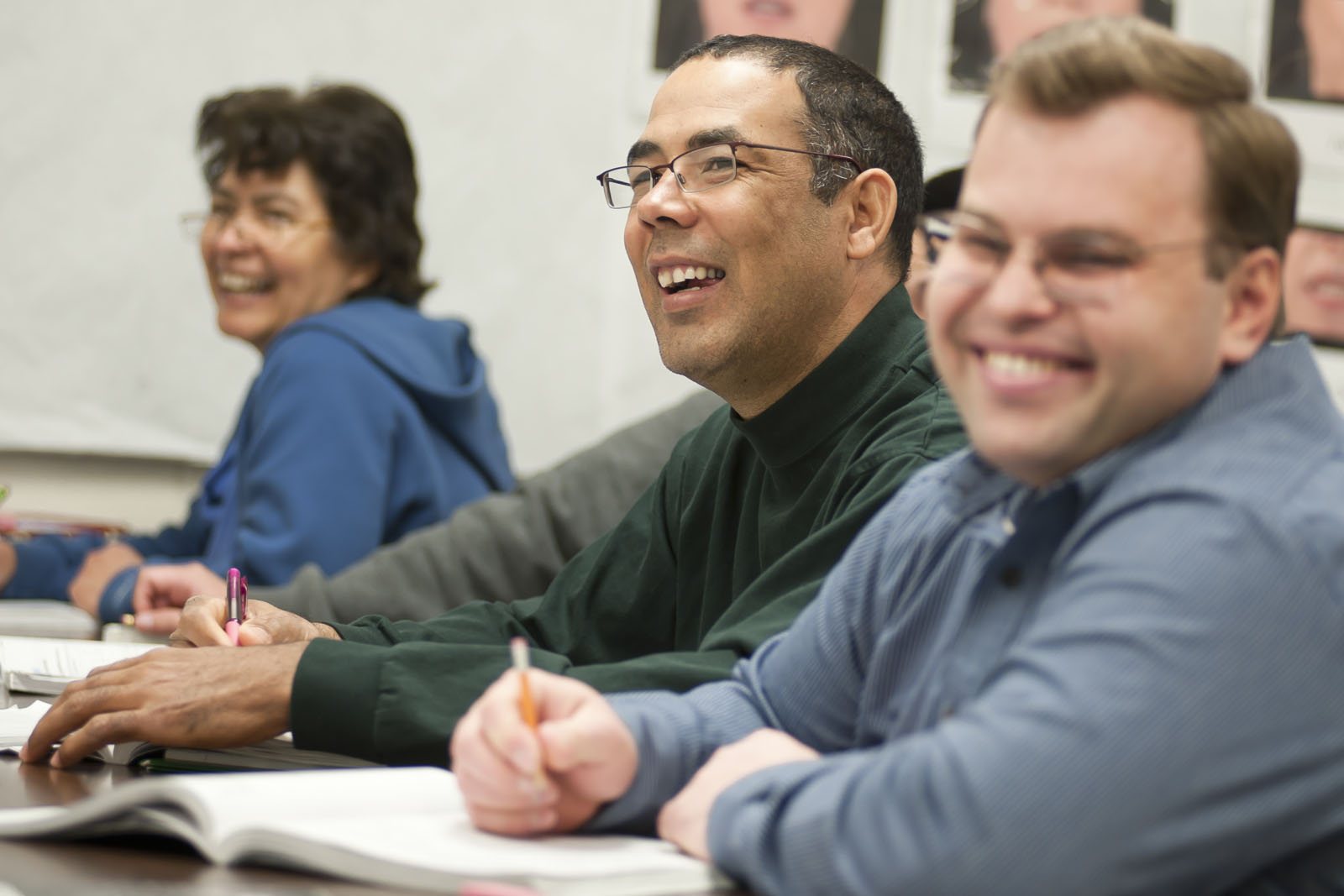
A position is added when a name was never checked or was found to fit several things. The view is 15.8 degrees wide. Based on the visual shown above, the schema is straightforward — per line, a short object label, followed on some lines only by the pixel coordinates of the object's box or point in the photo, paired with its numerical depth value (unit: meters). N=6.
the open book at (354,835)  2.74
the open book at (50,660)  3.26
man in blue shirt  2.68
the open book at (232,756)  3.00
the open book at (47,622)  3.68
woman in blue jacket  3.92
